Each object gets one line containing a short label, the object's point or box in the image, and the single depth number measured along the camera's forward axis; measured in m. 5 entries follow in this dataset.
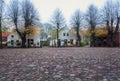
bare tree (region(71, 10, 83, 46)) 29.46
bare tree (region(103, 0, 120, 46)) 25.83
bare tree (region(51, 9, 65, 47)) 30.05
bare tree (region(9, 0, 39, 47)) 25.61
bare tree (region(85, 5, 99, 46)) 27.31
